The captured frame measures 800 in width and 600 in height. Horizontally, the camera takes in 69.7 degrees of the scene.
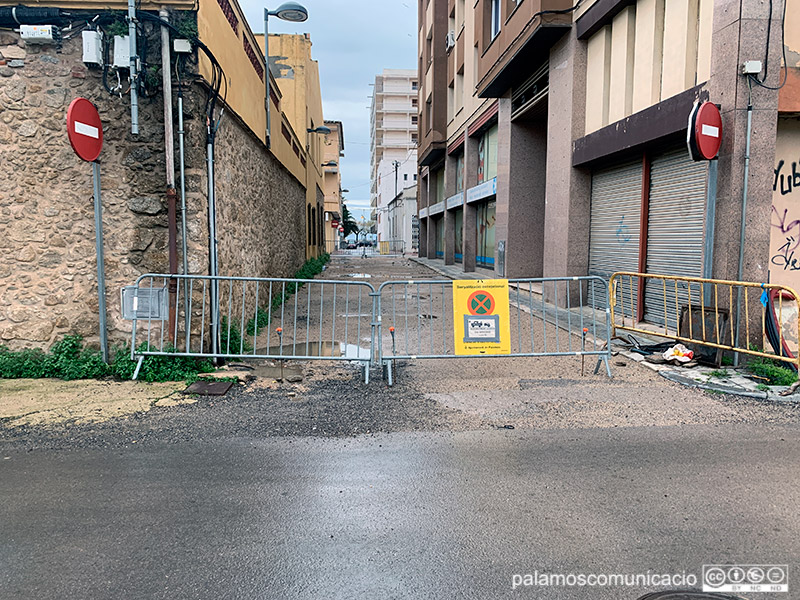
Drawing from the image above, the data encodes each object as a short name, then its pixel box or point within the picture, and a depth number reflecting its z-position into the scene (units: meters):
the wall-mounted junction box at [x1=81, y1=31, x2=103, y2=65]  6.50
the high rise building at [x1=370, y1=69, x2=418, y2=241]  95.12
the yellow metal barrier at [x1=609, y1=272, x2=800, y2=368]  6.59
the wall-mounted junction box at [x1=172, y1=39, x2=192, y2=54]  6.56
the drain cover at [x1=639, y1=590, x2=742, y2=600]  2.67
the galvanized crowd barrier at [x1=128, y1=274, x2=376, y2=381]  6.77
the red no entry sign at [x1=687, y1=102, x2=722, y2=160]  6.90
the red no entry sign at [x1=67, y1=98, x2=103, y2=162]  5.88
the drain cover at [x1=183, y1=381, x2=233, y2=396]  6.11
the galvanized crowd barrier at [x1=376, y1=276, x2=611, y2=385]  8.12
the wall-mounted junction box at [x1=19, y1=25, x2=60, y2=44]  6.54
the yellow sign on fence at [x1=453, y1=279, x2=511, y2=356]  6.66
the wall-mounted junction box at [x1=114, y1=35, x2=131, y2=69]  6.48
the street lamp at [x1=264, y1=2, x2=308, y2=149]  10.04
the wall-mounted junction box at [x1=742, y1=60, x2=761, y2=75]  6.89
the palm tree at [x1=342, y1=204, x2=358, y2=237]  97.78
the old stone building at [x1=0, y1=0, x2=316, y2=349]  6.80
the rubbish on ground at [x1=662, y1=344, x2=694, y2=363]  7.26
